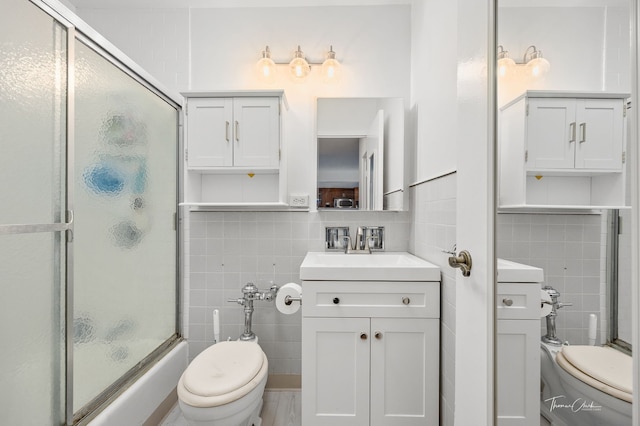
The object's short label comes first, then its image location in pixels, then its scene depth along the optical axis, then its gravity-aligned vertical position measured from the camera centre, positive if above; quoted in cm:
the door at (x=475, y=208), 67 +1
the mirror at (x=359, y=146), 184 +42
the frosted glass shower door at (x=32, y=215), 90 -2
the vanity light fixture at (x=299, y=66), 184 +93
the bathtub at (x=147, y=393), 125 -90
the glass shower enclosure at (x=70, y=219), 92 -3
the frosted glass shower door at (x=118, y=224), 118 -6
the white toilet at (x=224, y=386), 115 -72
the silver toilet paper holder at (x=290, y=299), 157 -47
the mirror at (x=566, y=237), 38 -4
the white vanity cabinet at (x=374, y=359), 132 -67
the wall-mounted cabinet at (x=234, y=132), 174 +47
